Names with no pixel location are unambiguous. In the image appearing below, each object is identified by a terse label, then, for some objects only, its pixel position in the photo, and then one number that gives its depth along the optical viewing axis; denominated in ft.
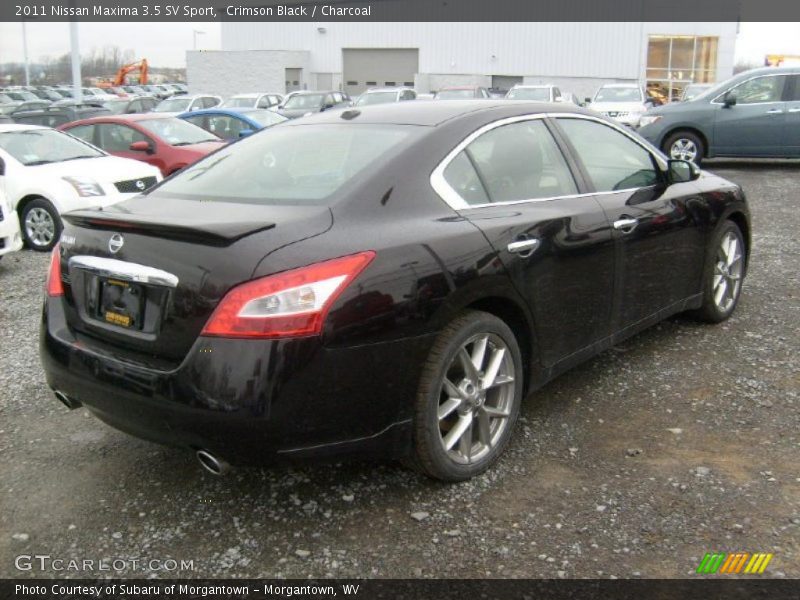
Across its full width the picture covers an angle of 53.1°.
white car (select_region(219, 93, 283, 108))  81.82
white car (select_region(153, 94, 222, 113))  78.48
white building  140.36
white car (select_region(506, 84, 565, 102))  71.67
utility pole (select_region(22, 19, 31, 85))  213.66
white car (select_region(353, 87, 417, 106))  76.50
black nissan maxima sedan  9.04
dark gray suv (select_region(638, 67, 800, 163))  44.27
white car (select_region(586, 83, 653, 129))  68.13
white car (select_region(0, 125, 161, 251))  29.40
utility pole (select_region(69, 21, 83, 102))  77.41
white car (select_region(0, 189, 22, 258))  24.90
